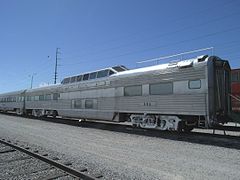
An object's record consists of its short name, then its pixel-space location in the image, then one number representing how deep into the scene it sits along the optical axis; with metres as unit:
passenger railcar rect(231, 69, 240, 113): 13.91
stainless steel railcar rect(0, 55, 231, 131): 7.36
